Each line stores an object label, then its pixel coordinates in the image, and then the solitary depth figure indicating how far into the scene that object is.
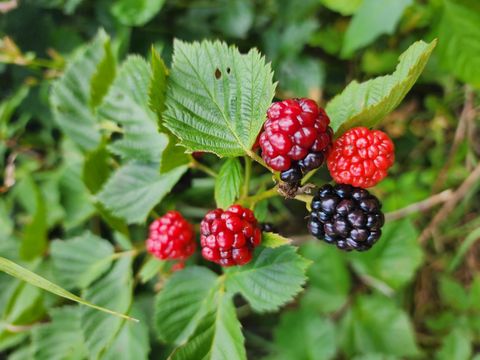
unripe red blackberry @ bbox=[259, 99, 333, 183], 0.11
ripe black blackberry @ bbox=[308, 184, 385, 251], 0.12
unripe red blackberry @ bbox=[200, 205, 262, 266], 0.12
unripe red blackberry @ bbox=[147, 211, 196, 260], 0.15
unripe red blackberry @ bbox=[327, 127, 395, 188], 0.12
